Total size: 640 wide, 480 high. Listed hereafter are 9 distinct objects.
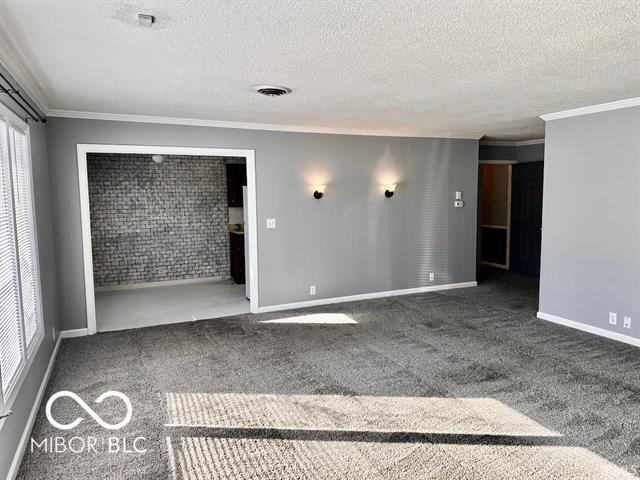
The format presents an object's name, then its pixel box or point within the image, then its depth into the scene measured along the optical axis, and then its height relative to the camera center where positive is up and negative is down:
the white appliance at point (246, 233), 5.84 -0.39
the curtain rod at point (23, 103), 2.66 +0.77
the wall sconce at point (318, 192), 5.85 +0.15
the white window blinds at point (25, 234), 3.05 -0.20
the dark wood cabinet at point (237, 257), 7.40 -0.90
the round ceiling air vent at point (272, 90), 3.55 +0.94
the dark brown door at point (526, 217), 7.68 -0.28
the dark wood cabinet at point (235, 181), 7.59 +0.41
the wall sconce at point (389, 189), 6.33 +0.20
